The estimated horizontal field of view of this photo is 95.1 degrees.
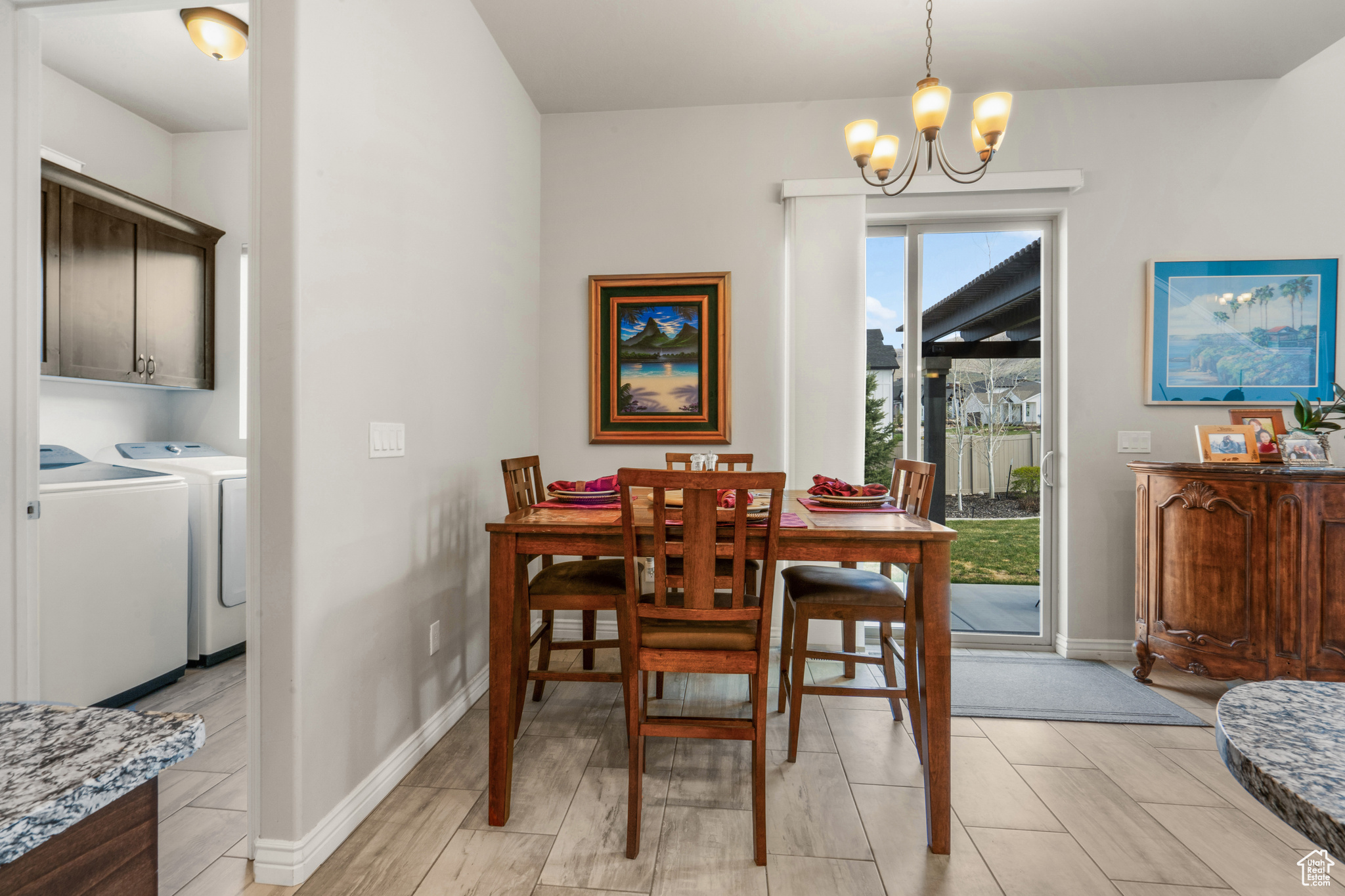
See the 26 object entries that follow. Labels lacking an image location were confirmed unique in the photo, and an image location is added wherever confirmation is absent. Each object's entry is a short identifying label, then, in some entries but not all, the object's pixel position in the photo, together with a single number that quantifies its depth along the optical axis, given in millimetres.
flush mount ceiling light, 2367
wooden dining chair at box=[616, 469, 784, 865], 1565
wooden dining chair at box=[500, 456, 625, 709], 2053
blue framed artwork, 2908
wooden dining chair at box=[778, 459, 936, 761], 2043
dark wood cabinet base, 406
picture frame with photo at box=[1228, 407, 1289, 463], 2727
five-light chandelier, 1956
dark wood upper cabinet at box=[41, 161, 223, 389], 2592
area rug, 2424
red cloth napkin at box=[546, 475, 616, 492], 2203
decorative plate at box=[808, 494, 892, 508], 2131
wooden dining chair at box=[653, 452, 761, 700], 2520
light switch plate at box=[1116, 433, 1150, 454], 3012
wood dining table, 1655
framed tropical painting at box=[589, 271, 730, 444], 3225
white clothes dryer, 2770
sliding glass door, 3252
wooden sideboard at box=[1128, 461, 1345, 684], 2326
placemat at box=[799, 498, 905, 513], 2119
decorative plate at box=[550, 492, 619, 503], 2129
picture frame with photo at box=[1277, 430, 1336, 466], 2530
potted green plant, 2529
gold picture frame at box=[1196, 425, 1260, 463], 2717
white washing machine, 2152
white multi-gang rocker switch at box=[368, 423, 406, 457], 1801
